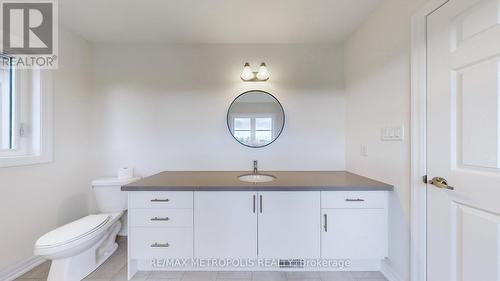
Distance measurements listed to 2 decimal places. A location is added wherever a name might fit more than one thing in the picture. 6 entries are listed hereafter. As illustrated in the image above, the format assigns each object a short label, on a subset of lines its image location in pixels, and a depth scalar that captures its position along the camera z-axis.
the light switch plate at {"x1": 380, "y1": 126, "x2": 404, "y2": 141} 1.43
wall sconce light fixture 2.15
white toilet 1.42
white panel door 0.93
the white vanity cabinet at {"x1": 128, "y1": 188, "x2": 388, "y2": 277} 1.57
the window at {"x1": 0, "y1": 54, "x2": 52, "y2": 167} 1.68
